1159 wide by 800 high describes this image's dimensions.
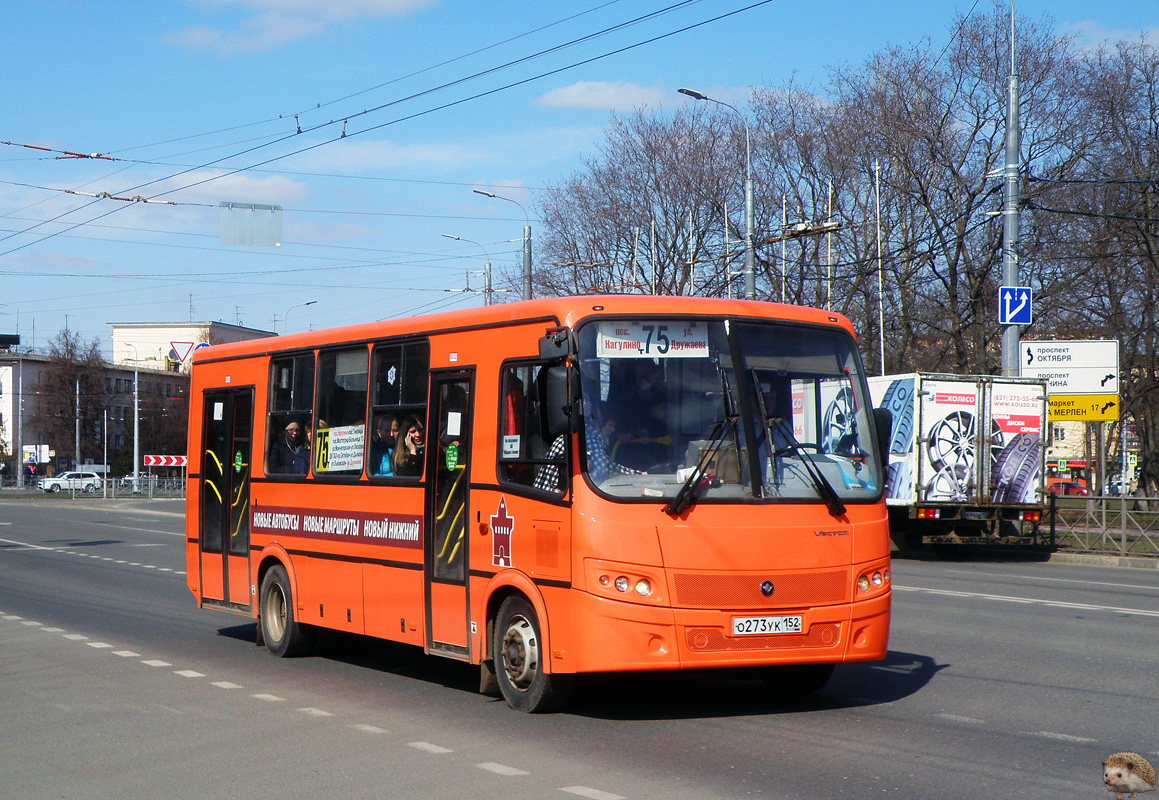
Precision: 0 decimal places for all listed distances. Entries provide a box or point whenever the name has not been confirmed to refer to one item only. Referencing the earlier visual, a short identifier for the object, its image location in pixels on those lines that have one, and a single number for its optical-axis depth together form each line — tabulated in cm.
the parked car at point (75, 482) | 7917
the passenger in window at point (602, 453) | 789
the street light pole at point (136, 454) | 6399
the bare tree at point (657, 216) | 4597
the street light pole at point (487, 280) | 4278
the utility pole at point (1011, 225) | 2380
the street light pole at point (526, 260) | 3500
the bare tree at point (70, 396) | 9581
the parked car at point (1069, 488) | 6088
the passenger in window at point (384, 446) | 1001
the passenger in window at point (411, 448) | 965
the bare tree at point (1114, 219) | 3694
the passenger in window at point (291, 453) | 1128
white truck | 2270
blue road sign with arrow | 2339
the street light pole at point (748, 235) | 2874
